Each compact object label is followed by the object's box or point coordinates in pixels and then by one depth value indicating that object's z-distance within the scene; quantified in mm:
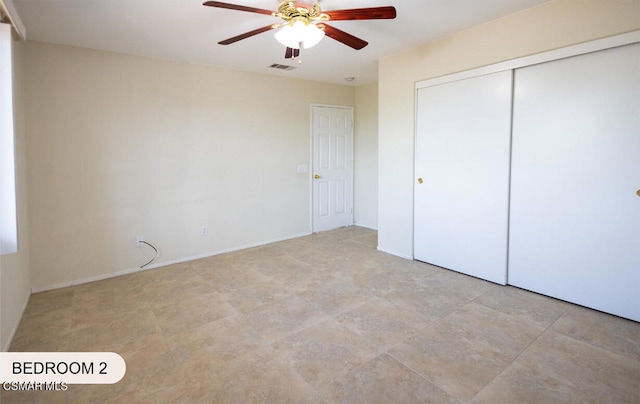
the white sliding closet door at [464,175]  3229
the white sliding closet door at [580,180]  2516
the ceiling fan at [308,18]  2207
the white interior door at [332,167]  5488
